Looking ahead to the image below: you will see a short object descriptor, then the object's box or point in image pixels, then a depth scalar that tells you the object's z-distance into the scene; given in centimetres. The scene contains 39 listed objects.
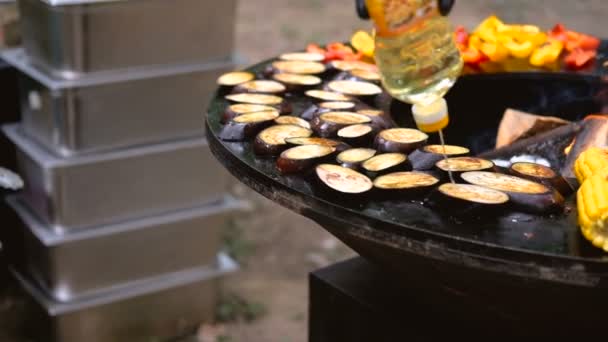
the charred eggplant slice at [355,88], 218
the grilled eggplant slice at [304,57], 244
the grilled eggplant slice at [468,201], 154
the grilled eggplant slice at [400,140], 180
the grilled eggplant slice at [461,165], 170
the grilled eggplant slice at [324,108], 203
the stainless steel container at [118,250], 337
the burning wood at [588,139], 212
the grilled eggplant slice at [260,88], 218
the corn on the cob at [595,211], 145
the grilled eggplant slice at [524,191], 157
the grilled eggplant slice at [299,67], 232
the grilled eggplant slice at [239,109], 197
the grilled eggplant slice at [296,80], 221
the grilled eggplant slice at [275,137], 179
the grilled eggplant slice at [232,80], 221
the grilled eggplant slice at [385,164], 170
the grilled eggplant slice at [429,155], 175
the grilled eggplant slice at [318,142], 180
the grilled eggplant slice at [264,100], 206
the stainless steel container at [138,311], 348
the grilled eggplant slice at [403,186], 162
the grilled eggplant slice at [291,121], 195
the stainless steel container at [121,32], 302
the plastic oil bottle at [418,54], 168
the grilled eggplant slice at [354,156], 173
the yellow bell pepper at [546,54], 250
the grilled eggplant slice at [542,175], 169
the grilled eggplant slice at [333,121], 190
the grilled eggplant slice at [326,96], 212
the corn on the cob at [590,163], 169
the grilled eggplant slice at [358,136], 187
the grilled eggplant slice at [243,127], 188
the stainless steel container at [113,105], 316
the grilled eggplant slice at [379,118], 194
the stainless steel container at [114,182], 326
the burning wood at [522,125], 240
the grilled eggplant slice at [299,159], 170
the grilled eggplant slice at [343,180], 160
